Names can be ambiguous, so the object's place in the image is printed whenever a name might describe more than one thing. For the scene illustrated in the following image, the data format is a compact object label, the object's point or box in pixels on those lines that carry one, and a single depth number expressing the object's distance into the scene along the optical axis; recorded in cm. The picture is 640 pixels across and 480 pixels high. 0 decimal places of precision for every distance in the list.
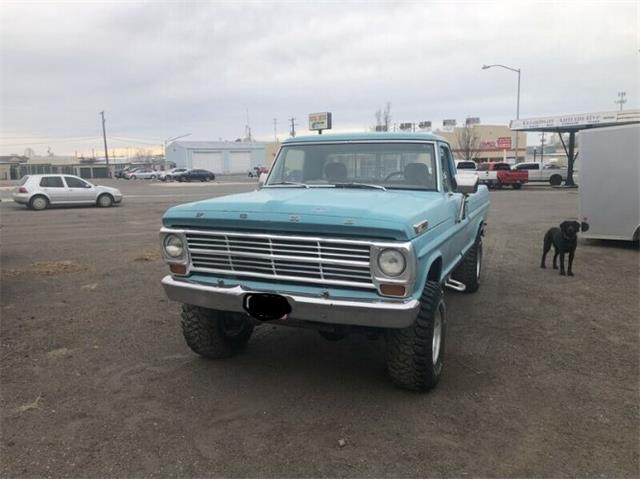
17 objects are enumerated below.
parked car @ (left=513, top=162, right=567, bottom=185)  3631
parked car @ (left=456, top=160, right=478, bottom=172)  3331
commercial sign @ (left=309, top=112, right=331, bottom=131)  3773
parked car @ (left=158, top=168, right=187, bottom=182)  5656
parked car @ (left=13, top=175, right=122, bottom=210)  2064
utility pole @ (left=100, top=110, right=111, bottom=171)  8238
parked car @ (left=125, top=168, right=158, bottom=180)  6400
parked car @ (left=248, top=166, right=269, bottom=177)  6934
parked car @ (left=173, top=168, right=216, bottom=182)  5400
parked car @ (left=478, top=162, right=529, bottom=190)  3344
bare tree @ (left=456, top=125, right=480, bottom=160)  5912
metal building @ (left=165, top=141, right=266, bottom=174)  9025
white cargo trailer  1027
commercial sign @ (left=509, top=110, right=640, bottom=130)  2880
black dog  816
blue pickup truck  356
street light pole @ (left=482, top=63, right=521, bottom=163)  4175
